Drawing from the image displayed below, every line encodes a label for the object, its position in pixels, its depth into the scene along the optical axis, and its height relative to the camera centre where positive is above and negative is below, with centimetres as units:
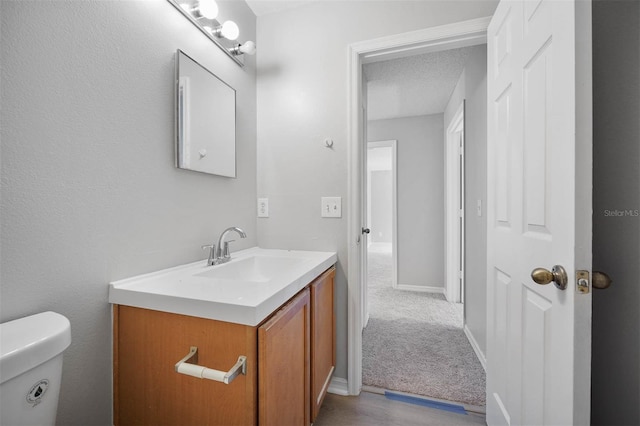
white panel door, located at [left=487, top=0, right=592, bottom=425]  68 +1
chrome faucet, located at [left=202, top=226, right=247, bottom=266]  124 -20
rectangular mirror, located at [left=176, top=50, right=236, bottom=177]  114 +44
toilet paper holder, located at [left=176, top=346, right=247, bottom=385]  66 -42
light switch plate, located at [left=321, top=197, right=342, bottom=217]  155 +2
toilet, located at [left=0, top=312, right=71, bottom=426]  53 -34
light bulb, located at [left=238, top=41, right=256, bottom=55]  142 +88
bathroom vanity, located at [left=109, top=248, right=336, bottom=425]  73 -42
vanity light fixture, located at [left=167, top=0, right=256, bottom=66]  118 +90
